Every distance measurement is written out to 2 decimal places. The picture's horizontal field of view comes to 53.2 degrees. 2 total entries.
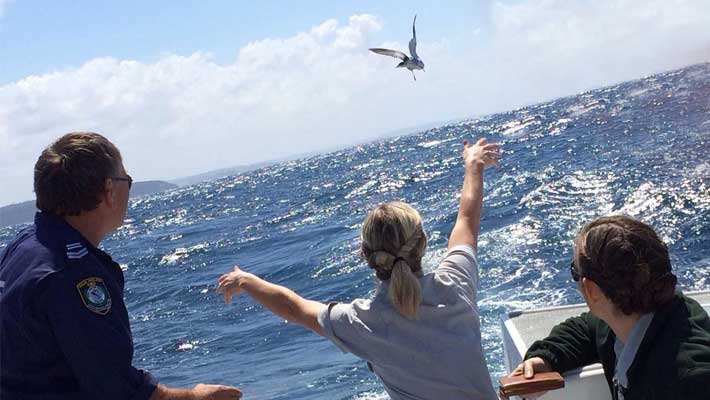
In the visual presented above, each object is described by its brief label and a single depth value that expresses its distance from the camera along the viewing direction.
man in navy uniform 1.97
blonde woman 2.30
